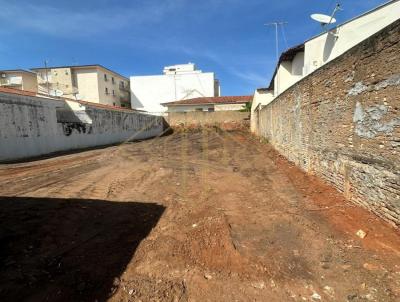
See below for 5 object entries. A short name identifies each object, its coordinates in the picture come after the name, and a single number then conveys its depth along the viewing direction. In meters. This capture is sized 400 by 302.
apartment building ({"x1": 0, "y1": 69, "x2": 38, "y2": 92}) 38.91
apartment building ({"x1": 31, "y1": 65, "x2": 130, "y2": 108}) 38.69
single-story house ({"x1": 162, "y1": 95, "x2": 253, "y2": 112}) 32.28
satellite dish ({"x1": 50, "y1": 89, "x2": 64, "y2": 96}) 25.15
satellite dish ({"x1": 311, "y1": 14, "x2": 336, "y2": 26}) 12.78
